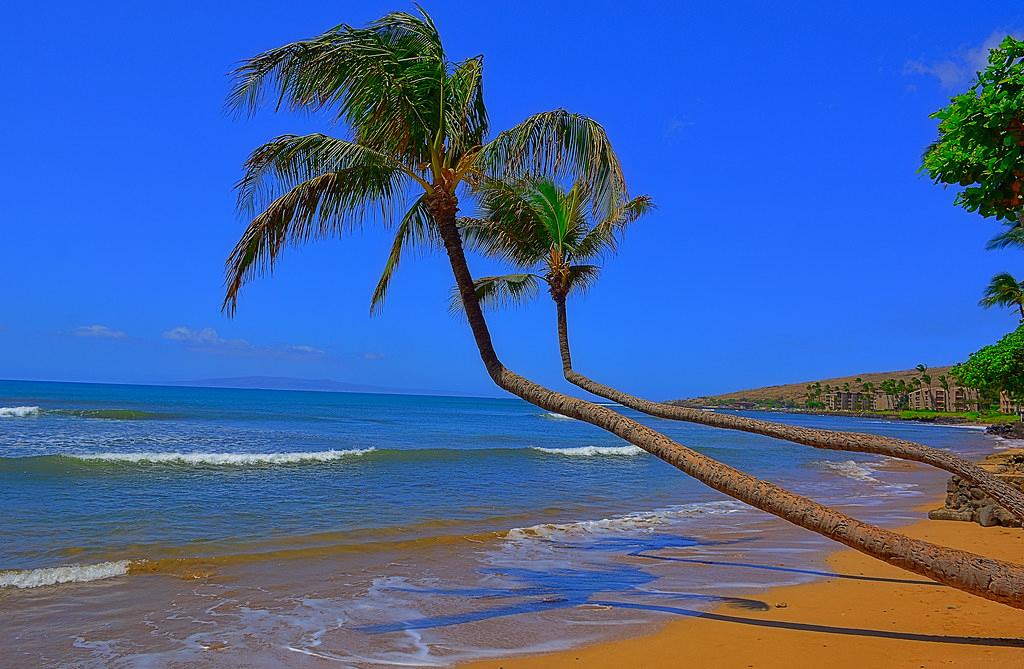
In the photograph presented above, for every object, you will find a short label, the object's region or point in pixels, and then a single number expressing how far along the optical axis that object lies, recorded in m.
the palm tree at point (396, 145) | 6.46
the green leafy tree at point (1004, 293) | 47.06
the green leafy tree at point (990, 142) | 4.45
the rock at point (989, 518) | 11.99
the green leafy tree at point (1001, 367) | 14.15
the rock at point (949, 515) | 12.91
